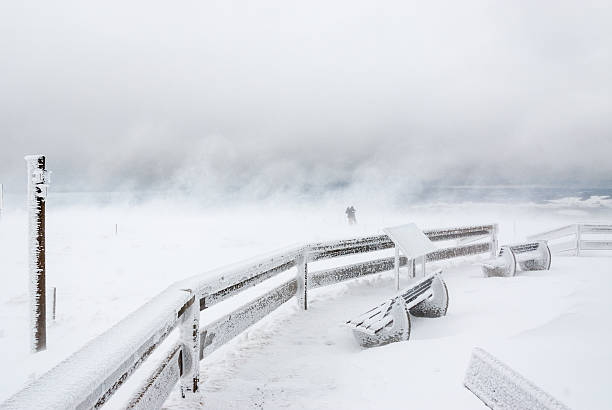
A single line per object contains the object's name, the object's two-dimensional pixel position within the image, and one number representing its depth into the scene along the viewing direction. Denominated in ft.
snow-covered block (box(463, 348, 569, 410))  4.59
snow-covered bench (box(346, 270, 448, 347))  14.70
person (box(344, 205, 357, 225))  91.30
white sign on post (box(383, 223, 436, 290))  23.20
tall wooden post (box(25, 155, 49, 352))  18.33
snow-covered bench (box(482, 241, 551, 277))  27.94
